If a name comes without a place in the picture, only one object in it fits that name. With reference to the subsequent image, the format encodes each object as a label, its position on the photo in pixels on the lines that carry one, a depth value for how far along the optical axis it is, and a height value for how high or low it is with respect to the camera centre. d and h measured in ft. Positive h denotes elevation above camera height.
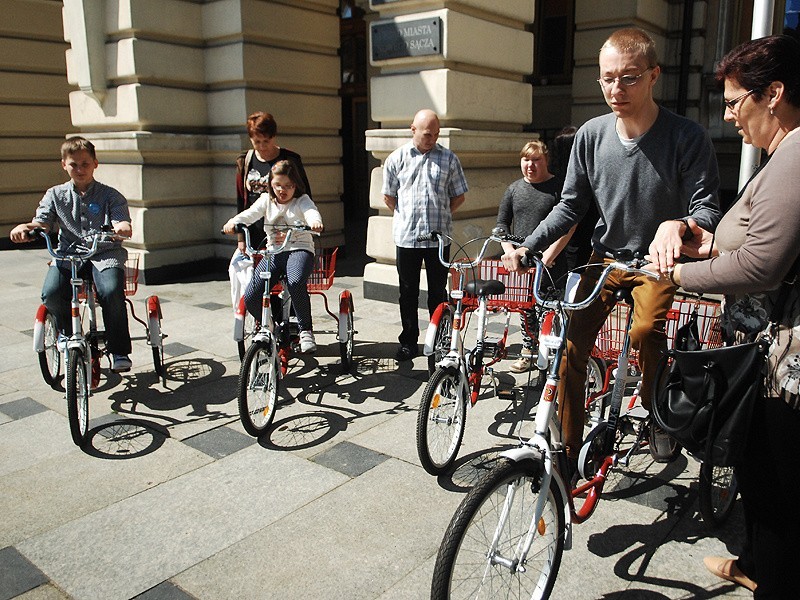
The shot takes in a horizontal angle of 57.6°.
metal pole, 16.16 +3.01
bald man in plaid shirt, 18.56 -0.92
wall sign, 23.93 +4.25
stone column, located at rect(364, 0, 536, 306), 24.20 +2.65
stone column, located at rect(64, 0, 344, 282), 29.96 +3.02
